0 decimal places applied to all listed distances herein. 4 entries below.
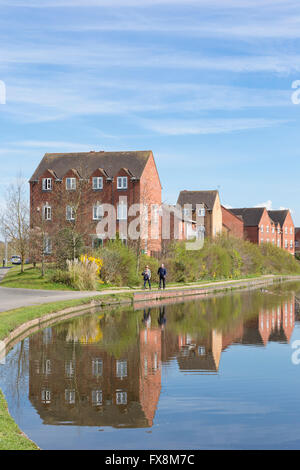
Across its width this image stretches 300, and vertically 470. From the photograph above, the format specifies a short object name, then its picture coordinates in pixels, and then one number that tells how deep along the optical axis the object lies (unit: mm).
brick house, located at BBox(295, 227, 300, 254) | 131000
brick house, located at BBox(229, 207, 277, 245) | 97938
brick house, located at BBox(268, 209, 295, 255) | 110438
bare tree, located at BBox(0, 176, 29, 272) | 46969
